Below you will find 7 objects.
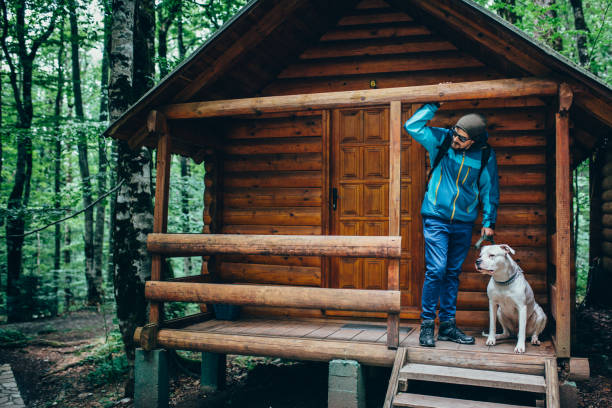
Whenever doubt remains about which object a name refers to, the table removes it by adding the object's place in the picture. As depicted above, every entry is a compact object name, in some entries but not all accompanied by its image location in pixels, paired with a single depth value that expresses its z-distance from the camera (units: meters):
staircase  3.52
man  4.39
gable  4.65
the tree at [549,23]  8.16
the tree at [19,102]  11.58
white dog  4.20
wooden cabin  4.21
